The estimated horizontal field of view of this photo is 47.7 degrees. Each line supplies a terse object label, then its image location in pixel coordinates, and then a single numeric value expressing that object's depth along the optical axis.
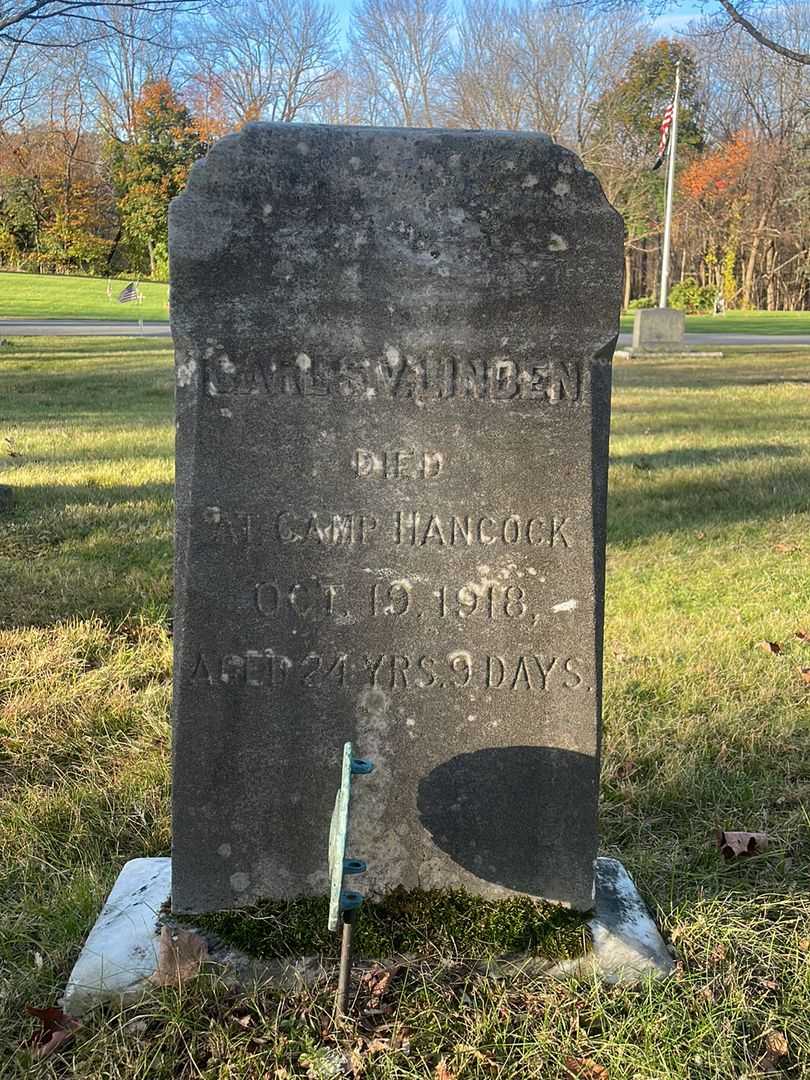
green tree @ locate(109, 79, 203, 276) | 42.69
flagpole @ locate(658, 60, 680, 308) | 19.78
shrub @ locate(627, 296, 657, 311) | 42.71
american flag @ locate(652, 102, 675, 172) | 20.78
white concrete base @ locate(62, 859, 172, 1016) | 2.17
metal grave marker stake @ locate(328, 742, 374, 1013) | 1.96
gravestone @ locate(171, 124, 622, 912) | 2.11
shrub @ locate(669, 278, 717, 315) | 45.62
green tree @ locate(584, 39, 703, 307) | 41.59
